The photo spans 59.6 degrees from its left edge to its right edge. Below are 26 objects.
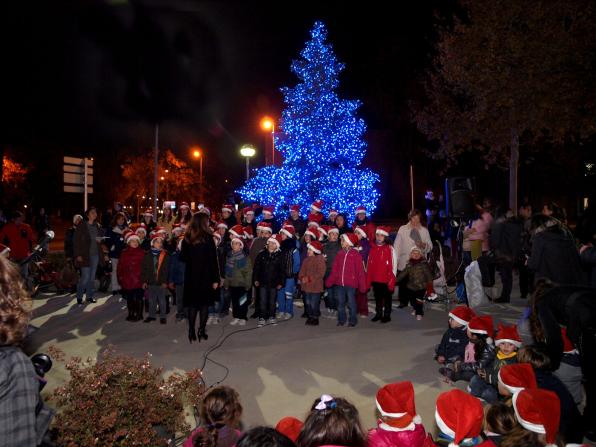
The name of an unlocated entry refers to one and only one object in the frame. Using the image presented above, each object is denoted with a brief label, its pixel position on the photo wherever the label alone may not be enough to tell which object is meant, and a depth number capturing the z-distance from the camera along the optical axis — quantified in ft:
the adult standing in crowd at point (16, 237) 38.47
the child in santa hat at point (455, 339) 21.31
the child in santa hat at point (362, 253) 32.71
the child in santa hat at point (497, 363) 18.01
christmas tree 69.67
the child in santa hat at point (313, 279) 31.07
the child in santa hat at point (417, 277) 31.19
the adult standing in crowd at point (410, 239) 34.14
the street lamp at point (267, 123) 68.59
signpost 42.06
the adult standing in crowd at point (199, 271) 26.78
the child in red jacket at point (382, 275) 31.04
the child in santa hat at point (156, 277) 31.09
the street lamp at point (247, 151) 65.82
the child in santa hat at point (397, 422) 11.19
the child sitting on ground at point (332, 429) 9.10
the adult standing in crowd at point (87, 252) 35.37
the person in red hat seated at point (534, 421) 11.04
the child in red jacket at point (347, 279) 30.40
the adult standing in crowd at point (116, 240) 39.19
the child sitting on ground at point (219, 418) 11.25
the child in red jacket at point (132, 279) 31.27
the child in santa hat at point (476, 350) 19.66
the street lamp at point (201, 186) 162.66
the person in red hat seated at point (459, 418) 11.00
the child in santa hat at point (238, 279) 31.37
